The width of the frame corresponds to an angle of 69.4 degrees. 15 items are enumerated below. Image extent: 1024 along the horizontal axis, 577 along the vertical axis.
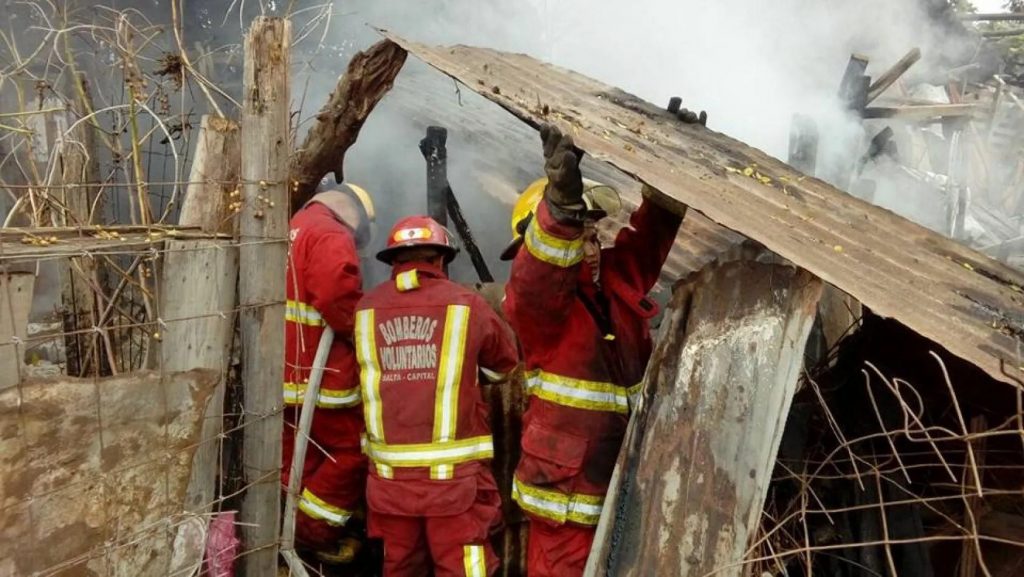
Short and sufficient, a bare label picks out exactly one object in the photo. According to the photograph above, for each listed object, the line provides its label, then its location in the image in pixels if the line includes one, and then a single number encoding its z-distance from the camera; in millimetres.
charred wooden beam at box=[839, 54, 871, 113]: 8898
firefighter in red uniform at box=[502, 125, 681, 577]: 3041
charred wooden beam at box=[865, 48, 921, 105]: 9031
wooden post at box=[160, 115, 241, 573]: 2439
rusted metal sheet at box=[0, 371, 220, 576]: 1990
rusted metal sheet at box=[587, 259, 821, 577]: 2479
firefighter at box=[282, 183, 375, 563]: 3932
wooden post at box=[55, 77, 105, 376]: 2938
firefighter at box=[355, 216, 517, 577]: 3461
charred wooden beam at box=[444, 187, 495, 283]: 5383
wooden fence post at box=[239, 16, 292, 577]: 2561
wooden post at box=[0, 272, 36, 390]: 1972
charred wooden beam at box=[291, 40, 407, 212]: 3339
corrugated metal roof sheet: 2178
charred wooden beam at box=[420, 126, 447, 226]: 5492
